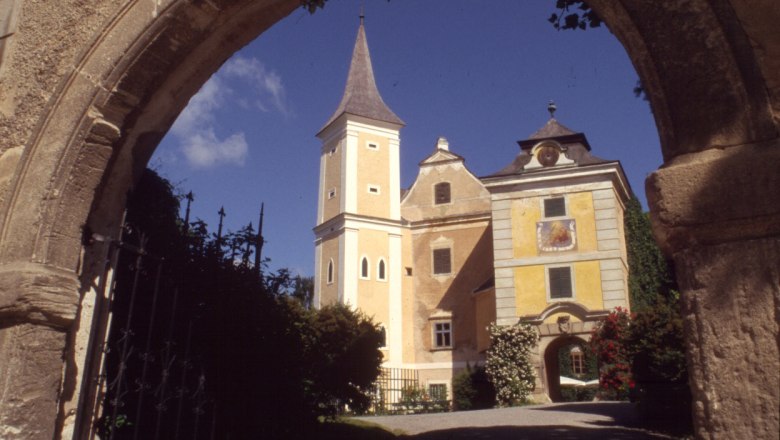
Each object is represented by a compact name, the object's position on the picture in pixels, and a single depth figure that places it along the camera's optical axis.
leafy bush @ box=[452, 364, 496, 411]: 24.59
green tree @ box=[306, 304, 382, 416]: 13.19
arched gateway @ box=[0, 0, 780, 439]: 2.17
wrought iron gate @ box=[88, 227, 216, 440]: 4.71
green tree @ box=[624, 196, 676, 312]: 27.14
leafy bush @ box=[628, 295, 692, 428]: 10.38
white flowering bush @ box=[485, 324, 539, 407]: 22.72
